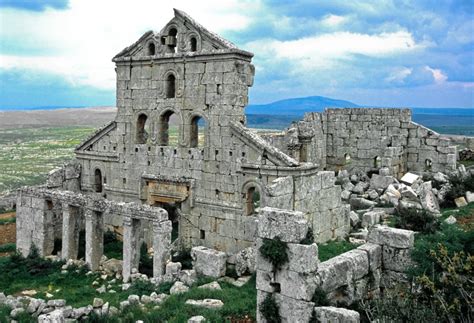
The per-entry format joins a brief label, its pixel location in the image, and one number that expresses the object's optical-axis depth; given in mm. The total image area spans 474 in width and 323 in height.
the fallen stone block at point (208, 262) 14609
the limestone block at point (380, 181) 22856
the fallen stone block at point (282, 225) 9703
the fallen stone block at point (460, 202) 19625
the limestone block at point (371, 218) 18516
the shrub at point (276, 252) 9789
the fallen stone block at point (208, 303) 11680
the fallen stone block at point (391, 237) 11852
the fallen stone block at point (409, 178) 22594
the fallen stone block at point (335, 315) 9141
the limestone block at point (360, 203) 21266
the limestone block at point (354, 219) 18891
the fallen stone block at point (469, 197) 19703
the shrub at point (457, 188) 20047
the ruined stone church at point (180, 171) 16562
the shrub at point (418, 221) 15672
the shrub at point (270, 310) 9922
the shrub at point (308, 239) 9727
